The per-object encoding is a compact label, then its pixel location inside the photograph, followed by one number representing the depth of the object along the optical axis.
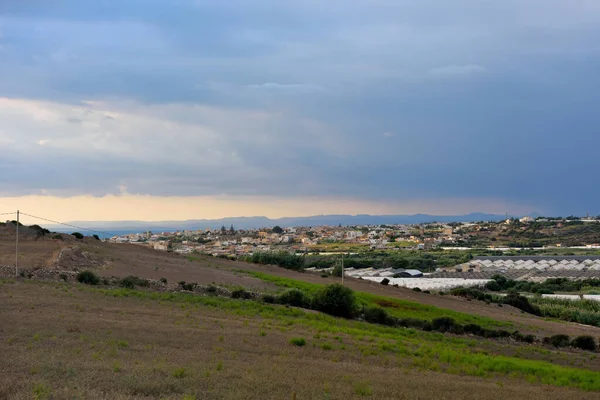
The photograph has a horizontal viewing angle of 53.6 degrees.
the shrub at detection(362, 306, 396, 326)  36.53
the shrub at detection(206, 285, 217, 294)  37.72
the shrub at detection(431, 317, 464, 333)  37.06
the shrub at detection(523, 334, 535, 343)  36.43
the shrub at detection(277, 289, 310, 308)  37.16
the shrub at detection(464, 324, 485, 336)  37.23
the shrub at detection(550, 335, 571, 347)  35.81
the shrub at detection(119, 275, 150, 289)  35.88
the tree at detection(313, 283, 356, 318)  36.28
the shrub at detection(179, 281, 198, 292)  38.08
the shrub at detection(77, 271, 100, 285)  35.50
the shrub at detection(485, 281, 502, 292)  78.75
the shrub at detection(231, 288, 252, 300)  36.88
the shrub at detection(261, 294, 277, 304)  36.62
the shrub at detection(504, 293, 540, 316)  58.22
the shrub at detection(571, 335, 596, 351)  35.62
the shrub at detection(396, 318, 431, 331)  37.27
